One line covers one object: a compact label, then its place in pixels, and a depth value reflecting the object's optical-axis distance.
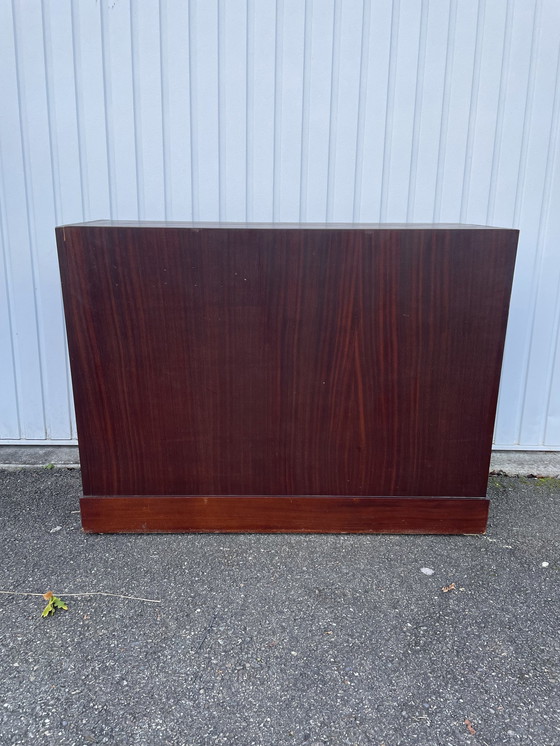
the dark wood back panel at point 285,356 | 2.19
